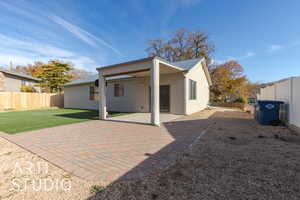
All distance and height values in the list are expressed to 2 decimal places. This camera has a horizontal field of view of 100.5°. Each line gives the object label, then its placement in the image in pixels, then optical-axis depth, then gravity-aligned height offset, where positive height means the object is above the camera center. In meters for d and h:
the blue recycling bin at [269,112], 5.87 -0.64
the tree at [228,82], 19.34 +2.59
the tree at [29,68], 28.53 +7.57
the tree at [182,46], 21.05 +9.47
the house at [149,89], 6.40 +0.90
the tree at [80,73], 35.02 +7.79
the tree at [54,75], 20.69 +4.11
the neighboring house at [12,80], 17.89 +3.00
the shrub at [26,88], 20.04 +1.83
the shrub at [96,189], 1.78 -1.31
